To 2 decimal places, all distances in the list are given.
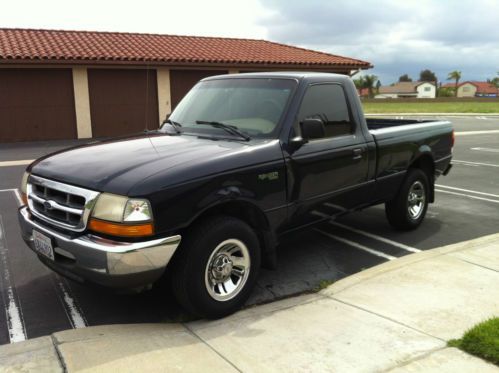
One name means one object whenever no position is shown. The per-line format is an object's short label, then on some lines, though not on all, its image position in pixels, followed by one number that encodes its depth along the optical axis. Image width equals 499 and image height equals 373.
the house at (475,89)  144.45
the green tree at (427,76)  161.00
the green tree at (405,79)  172.50
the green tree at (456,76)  139.25
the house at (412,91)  143.00
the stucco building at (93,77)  16.56
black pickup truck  3.25
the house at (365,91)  134.25
